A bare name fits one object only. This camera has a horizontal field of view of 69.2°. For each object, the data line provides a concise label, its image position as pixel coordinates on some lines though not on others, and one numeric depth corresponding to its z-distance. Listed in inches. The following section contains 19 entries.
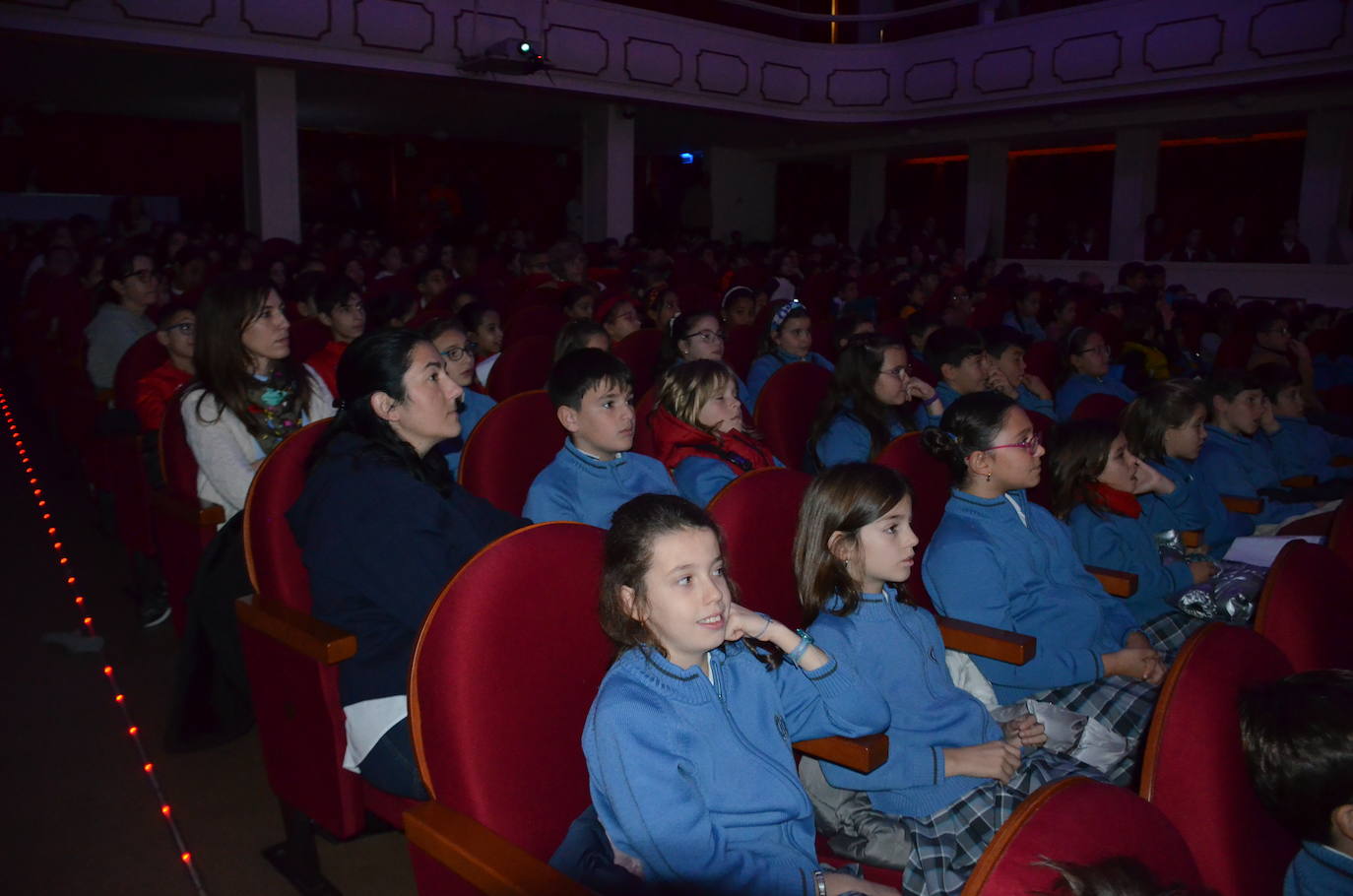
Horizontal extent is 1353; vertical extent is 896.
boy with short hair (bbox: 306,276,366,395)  146.3
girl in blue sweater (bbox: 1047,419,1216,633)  96.1
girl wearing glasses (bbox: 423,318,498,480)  128.6
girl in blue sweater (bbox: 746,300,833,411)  160.4
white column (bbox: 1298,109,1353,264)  394.0
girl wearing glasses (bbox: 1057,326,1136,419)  159.9
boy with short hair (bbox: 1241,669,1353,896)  45.5
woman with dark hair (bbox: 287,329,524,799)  63.7
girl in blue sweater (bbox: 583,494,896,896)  48.3
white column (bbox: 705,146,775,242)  611.5
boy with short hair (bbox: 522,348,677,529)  89.9
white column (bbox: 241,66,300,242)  357.4
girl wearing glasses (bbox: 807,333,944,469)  122.7
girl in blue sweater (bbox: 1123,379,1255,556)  114.3
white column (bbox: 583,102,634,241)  443.5
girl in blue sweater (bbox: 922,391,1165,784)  77.9
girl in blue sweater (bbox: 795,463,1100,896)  62.2
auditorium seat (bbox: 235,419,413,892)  65.8
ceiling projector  342.0
